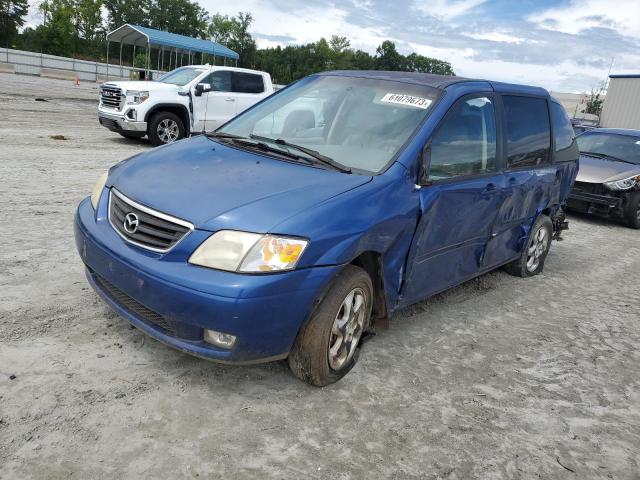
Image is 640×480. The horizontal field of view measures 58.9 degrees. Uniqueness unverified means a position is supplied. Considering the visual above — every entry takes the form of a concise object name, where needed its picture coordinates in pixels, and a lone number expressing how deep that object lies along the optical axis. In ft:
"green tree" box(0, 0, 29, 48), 216.74
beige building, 104.78
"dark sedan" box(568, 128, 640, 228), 29.96
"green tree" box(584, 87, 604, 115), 144.04
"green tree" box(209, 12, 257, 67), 266.36
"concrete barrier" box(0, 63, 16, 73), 118.41
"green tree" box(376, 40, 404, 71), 310.45
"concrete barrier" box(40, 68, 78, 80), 122.10
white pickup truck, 37.58
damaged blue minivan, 8.85
